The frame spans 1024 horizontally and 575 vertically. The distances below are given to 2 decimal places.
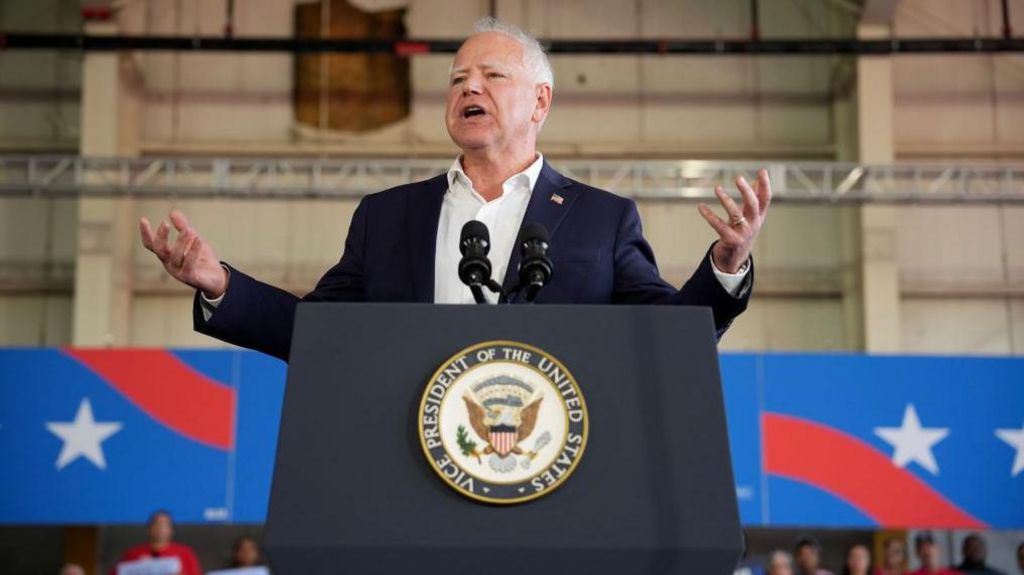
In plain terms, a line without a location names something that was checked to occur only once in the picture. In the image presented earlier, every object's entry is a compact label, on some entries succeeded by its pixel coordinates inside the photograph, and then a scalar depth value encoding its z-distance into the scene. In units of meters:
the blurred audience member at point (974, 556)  8.49
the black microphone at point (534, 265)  1.52
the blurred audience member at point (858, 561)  7.89
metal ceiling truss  10.12
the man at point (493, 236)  1.82
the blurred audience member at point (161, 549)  7.48
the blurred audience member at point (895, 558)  8.28
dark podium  1.30
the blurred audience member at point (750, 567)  7.73
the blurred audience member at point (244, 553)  8.23
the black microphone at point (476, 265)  1.53
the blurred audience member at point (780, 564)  7.53
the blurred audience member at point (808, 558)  7.91
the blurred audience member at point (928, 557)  8.12
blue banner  8.12
